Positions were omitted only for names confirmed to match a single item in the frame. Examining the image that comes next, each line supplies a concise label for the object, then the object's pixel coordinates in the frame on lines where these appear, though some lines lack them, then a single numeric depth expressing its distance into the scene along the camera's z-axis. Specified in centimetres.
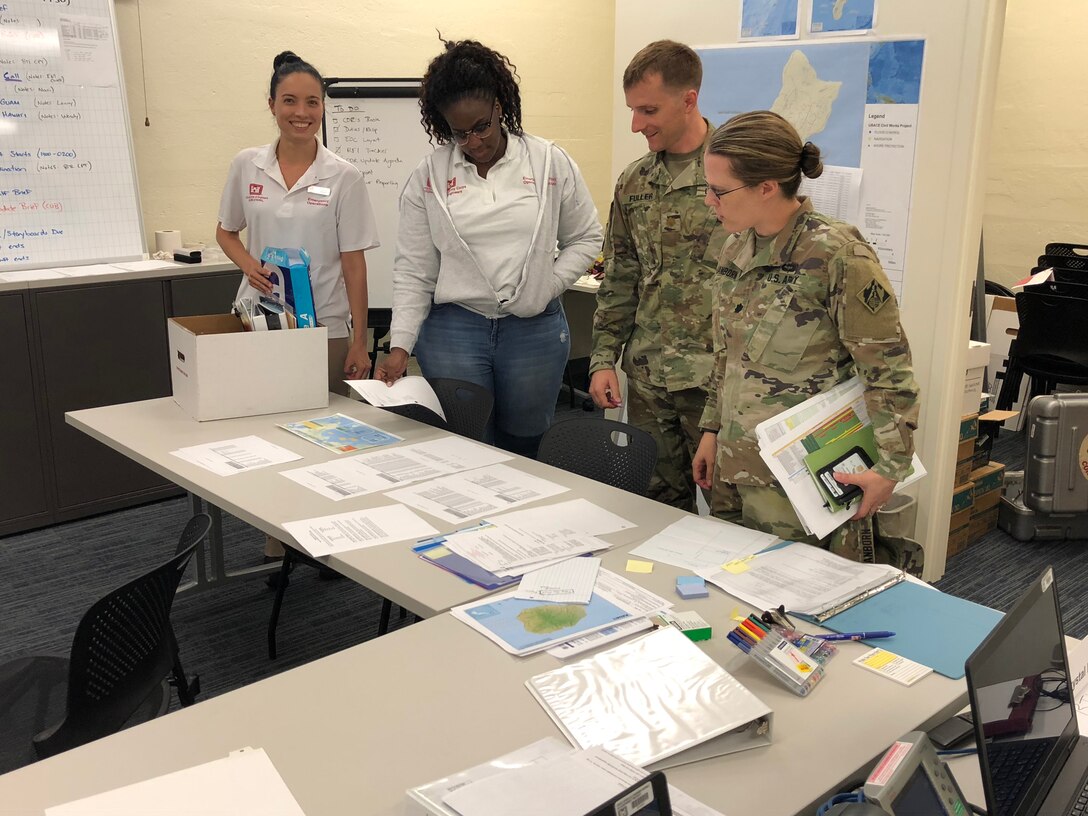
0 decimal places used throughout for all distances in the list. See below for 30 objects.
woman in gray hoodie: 281
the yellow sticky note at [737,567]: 186
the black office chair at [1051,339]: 451
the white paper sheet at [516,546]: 190
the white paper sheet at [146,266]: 402
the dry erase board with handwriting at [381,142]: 476
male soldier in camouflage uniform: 252
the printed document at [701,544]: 192
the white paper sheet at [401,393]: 271
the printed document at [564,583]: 175
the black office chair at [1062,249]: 496
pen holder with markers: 147
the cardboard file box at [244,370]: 274
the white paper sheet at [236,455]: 242
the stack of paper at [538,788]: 112
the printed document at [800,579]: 173
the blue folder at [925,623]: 158
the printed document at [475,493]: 218
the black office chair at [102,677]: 168
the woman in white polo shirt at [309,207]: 318
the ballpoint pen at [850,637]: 162
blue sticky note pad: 177
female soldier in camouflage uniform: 190
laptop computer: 112
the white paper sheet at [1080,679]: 154
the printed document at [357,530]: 197
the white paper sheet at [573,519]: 208
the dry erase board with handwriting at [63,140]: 384
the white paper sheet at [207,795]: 119
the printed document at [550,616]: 161
